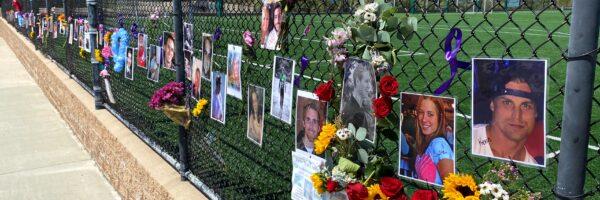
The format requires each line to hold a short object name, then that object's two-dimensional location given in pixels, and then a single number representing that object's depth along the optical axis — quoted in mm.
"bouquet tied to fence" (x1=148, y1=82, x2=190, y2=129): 3457
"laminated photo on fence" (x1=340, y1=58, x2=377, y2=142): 1865
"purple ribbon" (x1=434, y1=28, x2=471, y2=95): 1564
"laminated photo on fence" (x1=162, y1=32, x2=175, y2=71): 3652
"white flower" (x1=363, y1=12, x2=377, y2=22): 1780
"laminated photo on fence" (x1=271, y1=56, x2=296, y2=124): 2344
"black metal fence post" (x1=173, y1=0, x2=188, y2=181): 3369
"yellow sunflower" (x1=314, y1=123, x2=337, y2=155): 1933
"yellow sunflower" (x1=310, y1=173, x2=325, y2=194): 2023
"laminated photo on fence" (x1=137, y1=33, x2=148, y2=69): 4250
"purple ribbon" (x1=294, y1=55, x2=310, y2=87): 2271
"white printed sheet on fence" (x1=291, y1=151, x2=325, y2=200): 2220
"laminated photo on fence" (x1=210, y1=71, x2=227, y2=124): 3037
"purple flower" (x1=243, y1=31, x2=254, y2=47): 2638
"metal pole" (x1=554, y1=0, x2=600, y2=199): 1243
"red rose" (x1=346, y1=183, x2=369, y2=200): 1830
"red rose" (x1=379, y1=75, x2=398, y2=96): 1688
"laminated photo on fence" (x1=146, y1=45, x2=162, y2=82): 3971
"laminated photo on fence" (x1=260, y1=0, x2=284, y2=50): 2367
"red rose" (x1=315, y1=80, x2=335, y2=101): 1995
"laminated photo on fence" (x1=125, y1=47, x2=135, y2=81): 4690
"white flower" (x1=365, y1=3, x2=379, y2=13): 1780
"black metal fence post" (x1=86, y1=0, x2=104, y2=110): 5520
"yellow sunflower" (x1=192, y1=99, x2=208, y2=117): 3218
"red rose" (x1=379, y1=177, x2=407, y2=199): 1782
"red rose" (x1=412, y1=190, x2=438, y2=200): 1657
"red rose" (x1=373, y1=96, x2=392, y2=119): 1748
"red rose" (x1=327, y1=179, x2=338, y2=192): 1969
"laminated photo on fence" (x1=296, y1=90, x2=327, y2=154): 2160
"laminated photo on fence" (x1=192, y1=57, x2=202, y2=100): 3322
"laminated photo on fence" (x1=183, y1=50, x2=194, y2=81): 3461
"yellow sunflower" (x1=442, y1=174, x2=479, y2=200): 1489
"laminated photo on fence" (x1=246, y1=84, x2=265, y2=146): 2660
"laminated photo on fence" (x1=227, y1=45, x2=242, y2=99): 2780
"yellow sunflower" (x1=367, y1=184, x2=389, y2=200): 1859
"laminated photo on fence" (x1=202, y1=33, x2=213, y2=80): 3101
